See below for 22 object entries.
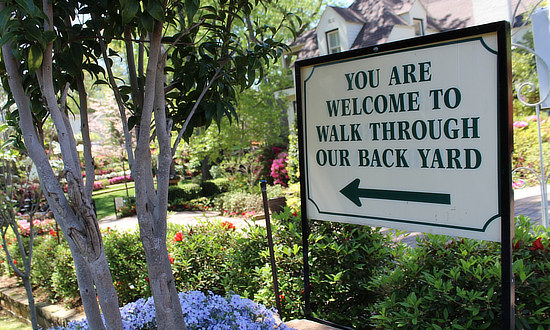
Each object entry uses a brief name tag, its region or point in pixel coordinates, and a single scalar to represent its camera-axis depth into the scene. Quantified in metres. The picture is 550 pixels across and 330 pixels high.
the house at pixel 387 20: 15.57
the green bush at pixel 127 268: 4.77
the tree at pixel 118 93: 1.96
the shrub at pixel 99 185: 26.56
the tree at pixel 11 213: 4.51
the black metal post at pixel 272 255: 3.08
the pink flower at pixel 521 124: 12.46
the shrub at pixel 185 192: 15.69
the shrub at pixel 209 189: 16.27
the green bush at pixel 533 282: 2.23
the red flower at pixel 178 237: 4.49
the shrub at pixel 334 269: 3.24
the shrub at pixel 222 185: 16.03
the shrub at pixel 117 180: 28.78
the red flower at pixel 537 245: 2.49
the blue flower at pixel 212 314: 2.72
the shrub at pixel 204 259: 4.11
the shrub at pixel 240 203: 12.44
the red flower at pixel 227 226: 4.55
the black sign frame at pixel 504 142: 1.99
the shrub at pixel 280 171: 14.97
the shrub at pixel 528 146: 11.13
